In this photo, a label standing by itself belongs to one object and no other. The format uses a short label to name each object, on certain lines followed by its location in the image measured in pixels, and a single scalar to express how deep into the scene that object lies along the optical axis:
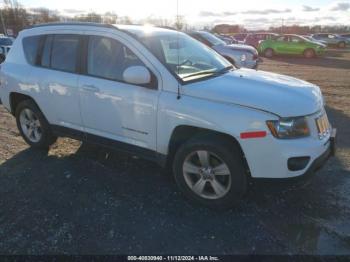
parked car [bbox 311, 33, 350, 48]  33.97
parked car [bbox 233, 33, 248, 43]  30.84
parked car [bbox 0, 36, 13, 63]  15.35
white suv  3.19
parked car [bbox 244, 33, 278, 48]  27.02
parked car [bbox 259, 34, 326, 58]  22.59
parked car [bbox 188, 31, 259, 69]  10.62
